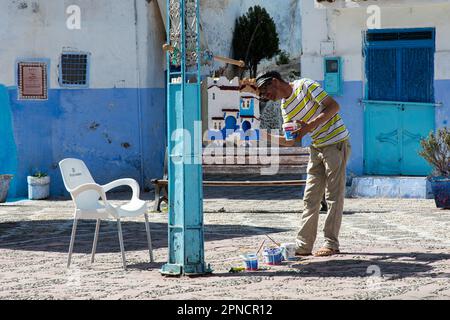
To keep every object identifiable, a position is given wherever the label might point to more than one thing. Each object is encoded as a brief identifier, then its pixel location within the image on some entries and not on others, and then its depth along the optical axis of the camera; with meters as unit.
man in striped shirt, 8.60
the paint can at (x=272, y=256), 8.42
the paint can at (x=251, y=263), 8.12
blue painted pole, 7.95
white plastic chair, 8.47
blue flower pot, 13.27
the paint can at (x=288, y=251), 8.64
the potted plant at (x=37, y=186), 16.47
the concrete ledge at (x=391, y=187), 15.05
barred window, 16.89
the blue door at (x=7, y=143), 16.84
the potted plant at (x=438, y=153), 13.66
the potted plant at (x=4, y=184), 15.94
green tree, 23.59
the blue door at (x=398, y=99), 15.52
